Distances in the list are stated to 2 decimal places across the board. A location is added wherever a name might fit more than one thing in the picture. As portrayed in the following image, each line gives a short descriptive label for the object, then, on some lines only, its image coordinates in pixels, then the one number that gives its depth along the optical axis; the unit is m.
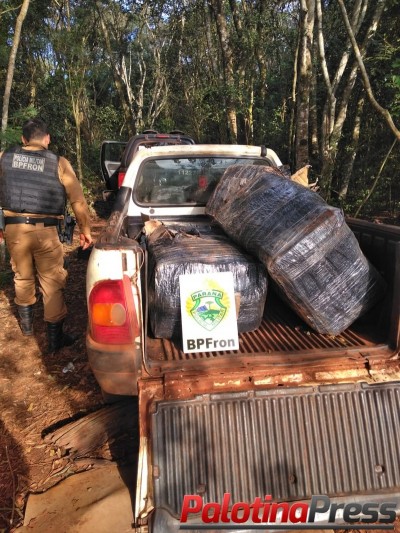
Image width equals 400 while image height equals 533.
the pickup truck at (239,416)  1.79
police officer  3.50
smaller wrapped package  2.20
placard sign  2.13
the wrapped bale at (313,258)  2.10
